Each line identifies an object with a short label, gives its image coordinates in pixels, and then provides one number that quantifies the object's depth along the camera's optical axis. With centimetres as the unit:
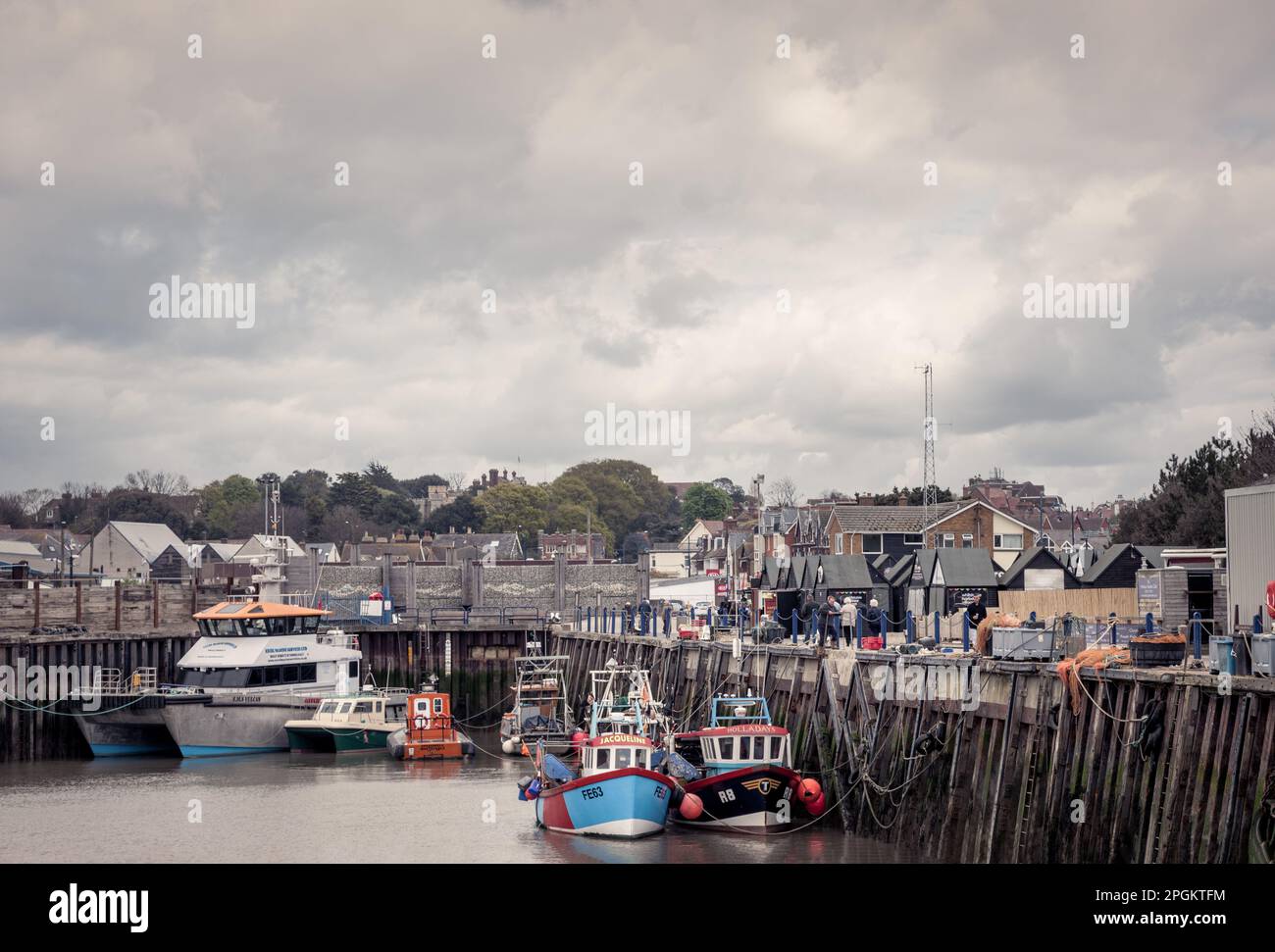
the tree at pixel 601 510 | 19812
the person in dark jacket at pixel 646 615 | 6556
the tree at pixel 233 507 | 17312
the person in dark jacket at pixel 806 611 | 5289
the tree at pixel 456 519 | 18600
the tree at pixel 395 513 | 18462
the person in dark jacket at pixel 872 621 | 4491
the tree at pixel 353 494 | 18500
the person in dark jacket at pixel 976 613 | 4261
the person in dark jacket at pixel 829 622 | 4225
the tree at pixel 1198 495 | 7238
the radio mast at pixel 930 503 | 7538
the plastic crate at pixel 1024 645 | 2973
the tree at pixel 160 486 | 18238
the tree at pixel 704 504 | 18462
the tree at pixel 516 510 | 17775
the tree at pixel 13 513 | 18512
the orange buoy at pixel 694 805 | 3647
